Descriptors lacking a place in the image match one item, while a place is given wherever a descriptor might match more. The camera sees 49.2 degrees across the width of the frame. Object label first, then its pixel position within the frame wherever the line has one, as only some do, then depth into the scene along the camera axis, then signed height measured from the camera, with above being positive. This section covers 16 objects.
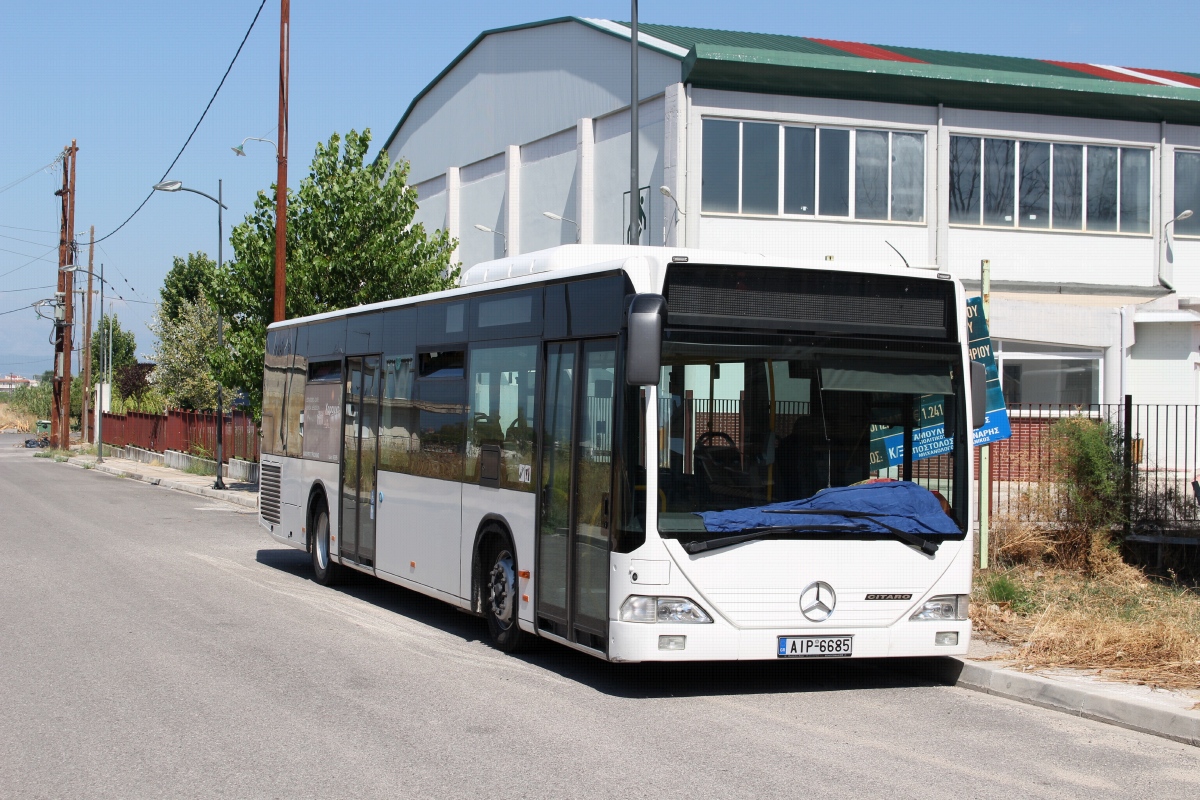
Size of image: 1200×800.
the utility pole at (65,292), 55.81 +5.81
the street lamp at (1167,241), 34.84 +5.53
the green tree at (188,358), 50.97 +2.92
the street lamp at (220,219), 31.83 +5.88
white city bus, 8.22 -0.12
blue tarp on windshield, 8.33 -0.45
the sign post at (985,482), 12.32 -0.35
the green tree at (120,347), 101.75 +6.58
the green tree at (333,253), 27.34 +3.84
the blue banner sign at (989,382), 12.05 +0.60
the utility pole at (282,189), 24.78 +4.77
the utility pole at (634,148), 21.66 +4.86
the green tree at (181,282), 71.69 +8.28
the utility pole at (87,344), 63.34 +4.16
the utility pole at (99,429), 48.53 +0.00
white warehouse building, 31.20 +6.80
